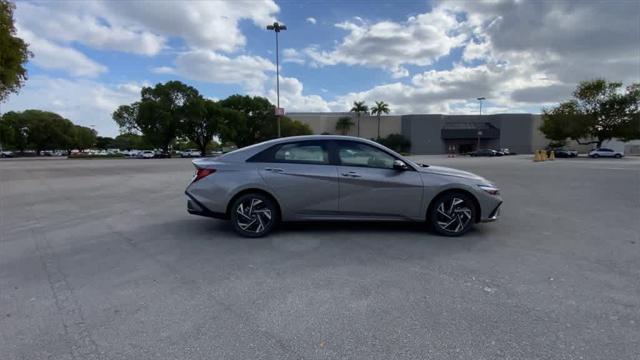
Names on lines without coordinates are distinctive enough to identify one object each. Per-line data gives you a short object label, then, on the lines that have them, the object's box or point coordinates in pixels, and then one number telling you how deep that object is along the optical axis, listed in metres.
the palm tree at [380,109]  79.25
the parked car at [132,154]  66.88
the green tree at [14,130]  69.06
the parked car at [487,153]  61.41
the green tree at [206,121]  55.12
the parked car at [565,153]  51.69
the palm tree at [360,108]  79.56
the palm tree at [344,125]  78.94
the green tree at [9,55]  15.82
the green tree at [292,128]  63.15
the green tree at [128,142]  99.56
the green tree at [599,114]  49.25
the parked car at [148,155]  57.11
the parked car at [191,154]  59.96
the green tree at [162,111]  52.59
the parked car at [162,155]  57.34
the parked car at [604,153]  48.45
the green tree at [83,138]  80.56
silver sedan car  5.15
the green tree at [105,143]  118.12
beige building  81.12
